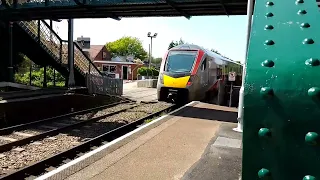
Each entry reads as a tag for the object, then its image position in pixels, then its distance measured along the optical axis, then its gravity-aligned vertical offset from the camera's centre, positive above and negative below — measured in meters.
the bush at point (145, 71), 47.46 +0.81
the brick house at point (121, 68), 53.06 +1.45
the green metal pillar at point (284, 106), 1.01 -0.10
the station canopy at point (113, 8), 12.04 +3.35
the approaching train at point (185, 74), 13.78 +0.11
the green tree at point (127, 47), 90.37 +9.52
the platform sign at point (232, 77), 13.99 +0.03
